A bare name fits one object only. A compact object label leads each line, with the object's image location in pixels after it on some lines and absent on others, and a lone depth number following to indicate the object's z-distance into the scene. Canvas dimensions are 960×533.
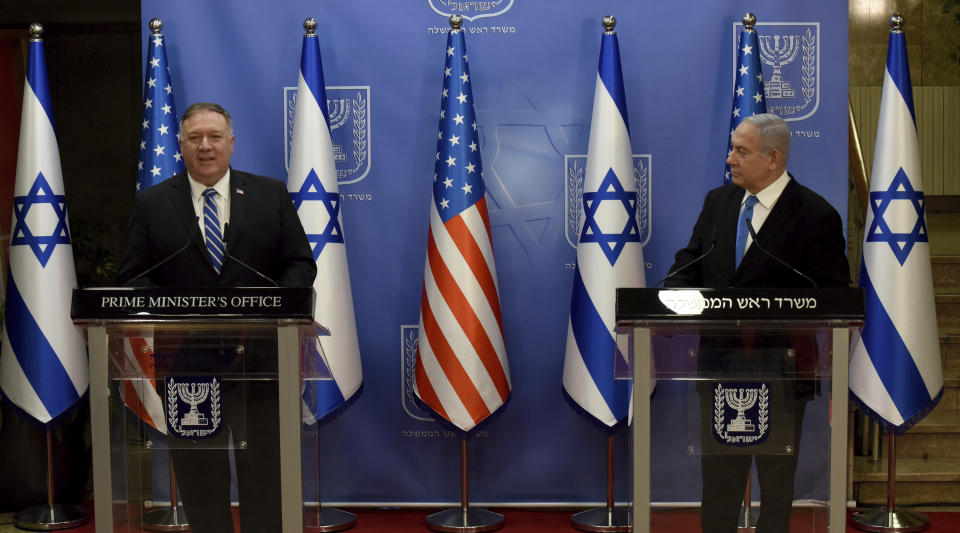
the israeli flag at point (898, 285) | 4.36
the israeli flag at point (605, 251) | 4.36
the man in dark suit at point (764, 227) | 3.26
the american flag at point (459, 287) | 4.38
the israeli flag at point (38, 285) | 4.50
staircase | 4.77
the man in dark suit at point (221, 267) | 2.67
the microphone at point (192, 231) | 2.93
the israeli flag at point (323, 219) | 4.38
